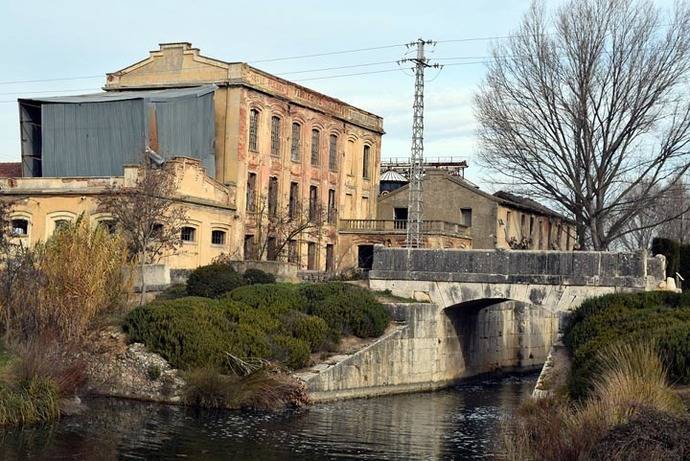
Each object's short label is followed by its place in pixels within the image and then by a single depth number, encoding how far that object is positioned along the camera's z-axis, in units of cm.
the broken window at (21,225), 4101
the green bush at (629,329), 2123
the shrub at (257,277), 3447
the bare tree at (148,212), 3550
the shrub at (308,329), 2870
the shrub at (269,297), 2992
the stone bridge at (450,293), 3011
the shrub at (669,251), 4097
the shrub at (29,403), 2059
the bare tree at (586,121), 3800
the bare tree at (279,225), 4779
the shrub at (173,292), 3269
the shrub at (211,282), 3253
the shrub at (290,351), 2694
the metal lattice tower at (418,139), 4359
